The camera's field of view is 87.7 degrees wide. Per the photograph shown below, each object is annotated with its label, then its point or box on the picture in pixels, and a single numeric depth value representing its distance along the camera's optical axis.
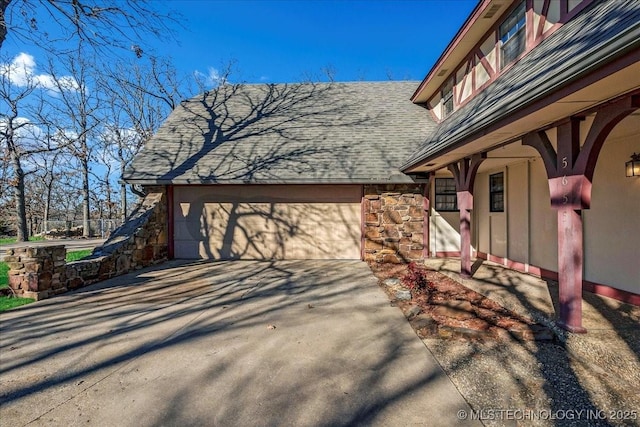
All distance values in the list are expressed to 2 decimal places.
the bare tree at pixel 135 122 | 21.73
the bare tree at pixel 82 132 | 20.52
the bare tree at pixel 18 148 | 17.31
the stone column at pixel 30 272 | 5.57
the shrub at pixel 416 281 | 5.87
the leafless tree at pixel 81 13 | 6.56
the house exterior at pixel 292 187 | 8.98
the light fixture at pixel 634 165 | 4.65
